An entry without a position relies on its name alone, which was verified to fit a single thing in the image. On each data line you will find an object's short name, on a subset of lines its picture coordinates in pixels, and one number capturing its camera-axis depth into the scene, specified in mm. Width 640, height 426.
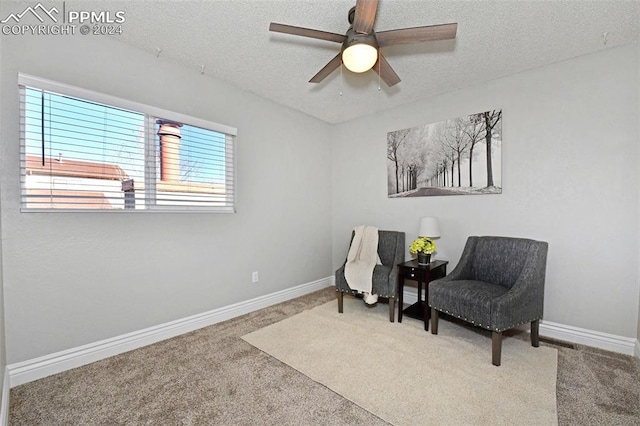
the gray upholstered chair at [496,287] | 2115
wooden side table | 2766
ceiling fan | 1645
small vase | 2900
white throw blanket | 3051
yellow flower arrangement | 2910
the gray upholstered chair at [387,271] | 2910
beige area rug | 1631
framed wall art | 2896
